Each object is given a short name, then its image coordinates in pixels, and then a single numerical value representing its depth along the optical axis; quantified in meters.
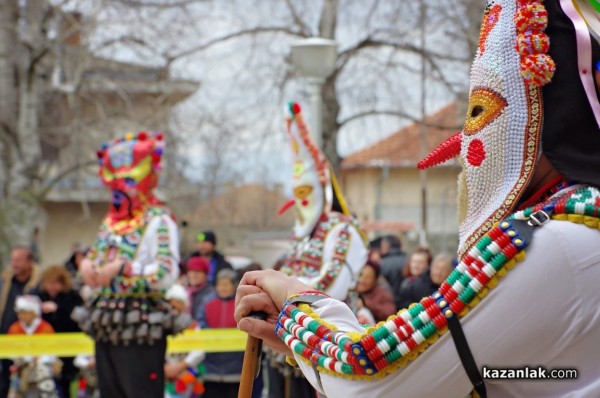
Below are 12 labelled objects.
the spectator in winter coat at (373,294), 9.19
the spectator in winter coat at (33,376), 8.76
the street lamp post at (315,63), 10.91
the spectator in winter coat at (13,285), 9.26
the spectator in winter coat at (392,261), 12.21
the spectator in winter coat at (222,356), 8.80
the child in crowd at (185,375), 8.77
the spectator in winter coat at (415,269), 9.55
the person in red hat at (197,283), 9.70
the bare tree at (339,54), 16.30
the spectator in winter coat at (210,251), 10.87
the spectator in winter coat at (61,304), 9.52
